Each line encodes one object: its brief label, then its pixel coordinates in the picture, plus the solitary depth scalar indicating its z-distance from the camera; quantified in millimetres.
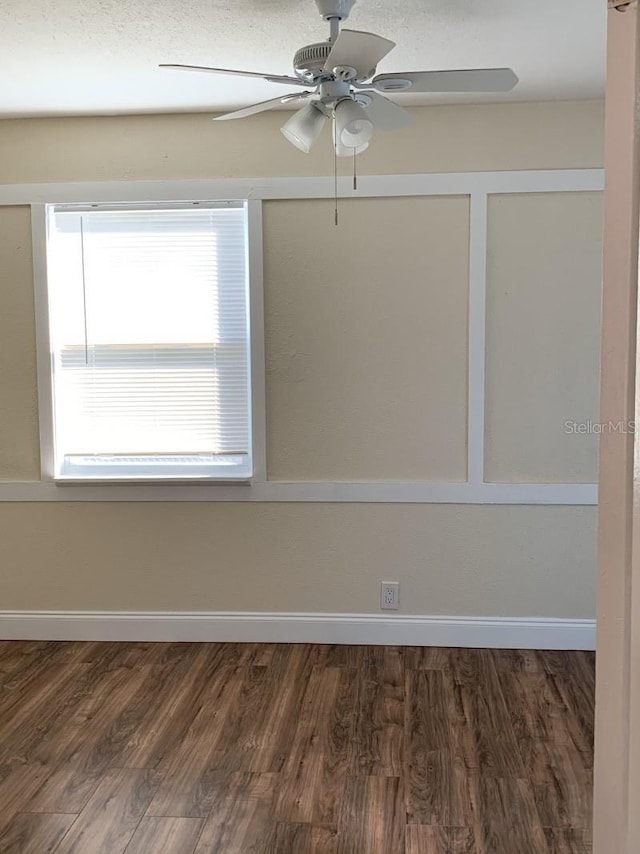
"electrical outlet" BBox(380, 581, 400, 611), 3574
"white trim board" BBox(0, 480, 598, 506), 3475
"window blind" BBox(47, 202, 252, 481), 3549
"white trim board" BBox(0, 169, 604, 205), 3355
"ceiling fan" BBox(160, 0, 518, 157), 1943
